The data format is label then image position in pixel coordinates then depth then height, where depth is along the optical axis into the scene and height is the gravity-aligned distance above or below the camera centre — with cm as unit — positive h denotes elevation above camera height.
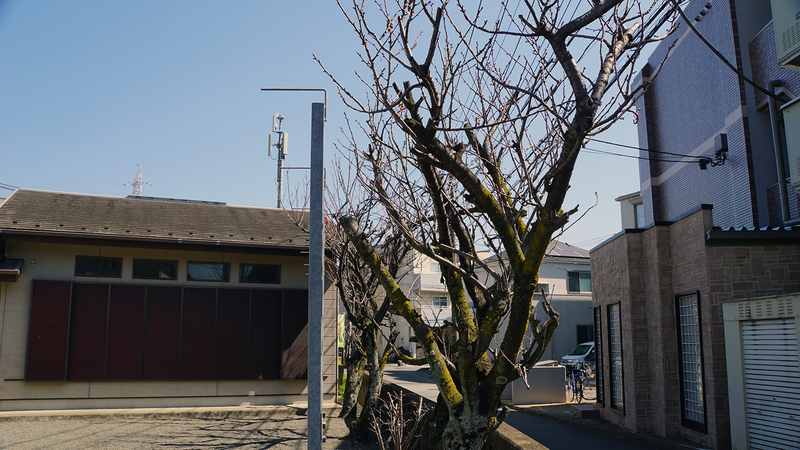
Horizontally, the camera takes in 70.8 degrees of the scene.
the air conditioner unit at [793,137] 1010 +308
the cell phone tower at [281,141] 3484 +1041
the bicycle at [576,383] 1739 -225
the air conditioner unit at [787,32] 1027 +510
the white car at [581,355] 2456 -201
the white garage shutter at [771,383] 826 -111
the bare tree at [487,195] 492 +116
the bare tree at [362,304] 1167 +14
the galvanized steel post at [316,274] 535 +36
